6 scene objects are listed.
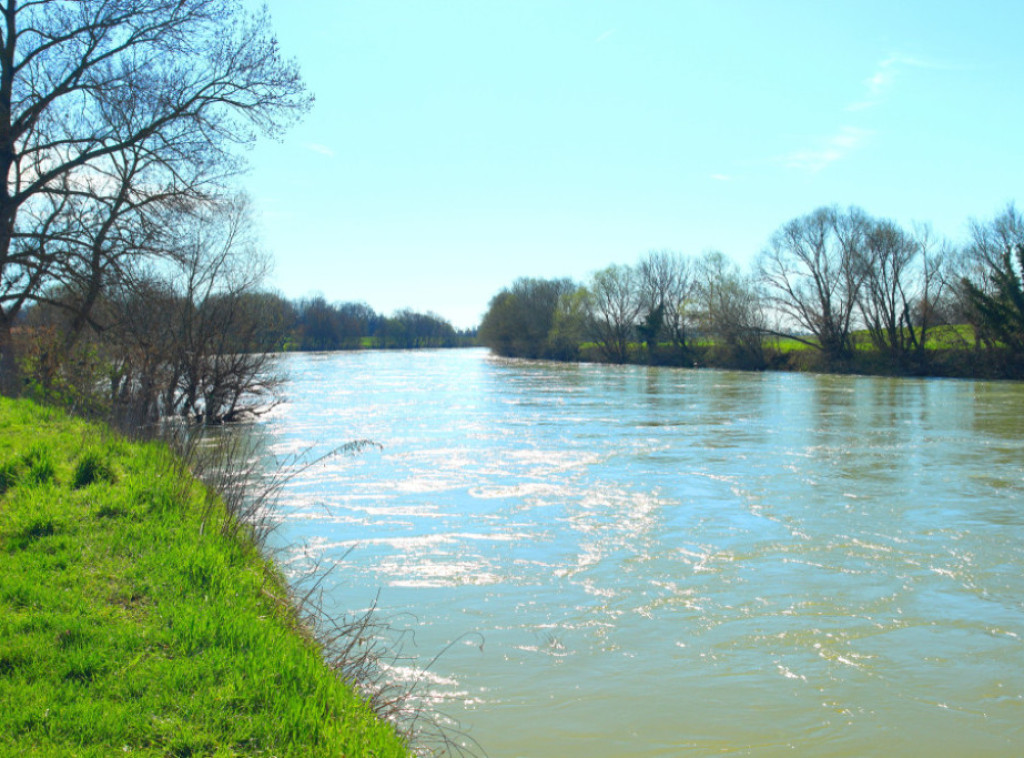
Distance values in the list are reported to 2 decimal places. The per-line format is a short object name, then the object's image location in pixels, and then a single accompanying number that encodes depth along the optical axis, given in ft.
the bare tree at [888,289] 148.05
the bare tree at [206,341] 57.26
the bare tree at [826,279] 156.56
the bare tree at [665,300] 211.82
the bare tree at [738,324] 174.98
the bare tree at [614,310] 235.61
